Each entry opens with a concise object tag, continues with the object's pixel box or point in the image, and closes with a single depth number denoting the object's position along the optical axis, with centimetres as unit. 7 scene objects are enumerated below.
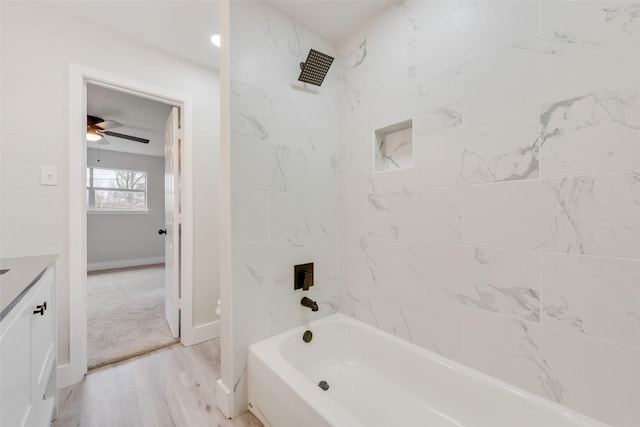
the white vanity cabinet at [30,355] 71
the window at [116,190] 499
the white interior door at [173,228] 226
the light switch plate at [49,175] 162
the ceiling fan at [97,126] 303
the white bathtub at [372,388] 101
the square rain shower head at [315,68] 156
